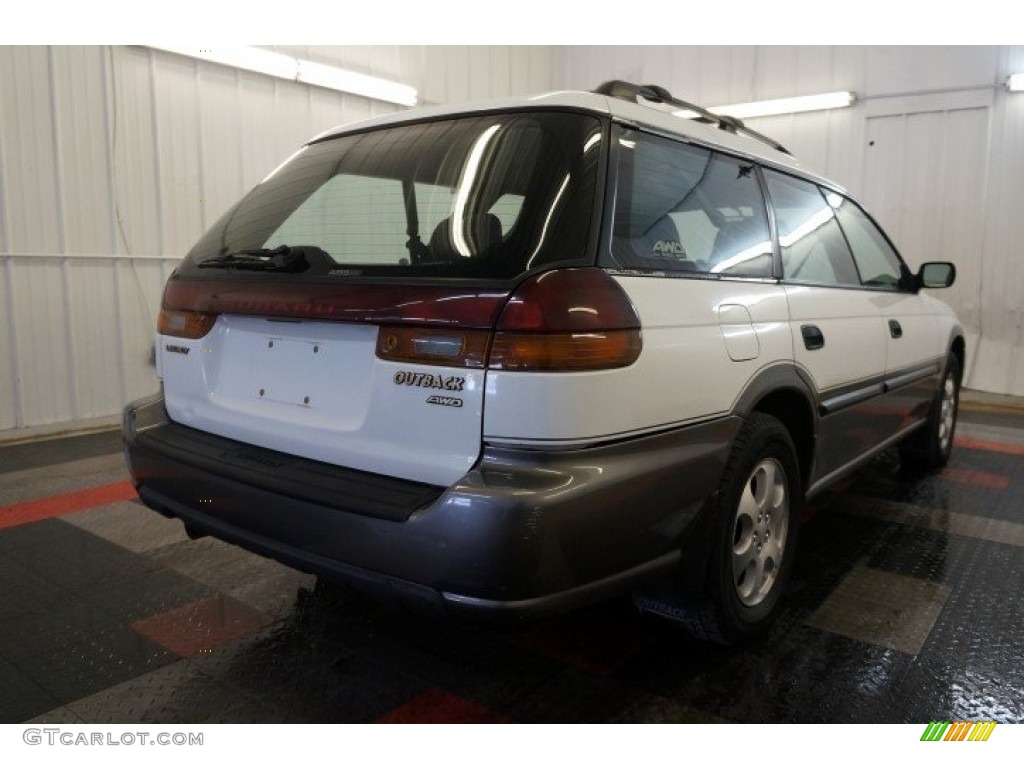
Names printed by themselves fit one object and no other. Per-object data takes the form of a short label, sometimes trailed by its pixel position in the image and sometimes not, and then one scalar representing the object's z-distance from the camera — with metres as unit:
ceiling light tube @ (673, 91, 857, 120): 7.93
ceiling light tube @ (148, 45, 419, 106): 6.33
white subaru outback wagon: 1.60
